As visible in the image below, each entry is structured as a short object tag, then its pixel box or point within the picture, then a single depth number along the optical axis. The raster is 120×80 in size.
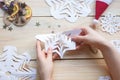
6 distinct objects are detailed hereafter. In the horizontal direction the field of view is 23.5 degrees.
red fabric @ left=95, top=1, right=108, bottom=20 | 0.94
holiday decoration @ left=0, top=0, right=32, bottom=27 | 0.90
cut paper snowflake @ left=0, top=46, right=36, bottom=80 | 0.88
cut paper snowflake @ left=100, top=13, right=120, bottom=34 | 0.94
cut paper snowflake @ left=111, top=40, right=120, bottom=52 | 0.93
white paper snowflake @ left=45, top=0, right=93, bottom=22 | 0.93
